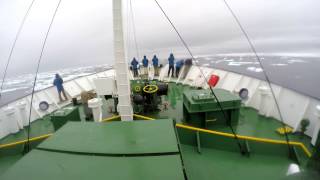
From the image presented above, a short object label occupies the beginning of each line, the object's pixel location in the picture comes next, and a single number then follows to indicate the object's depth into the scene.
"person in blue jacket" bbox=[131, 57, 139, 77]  9.58
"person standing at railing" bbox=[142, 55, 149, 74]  9.45
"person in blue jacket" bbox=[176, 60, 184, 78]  8.78
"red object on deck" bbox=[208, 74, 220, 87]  6.16
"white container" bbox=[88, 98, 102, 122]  3.55
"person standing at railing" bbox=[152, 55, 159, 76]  9.41
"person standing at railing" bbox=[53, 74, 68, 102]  5.66
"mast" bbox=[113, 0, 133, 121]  2.89
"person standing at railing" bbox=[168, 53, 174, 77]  8.55
